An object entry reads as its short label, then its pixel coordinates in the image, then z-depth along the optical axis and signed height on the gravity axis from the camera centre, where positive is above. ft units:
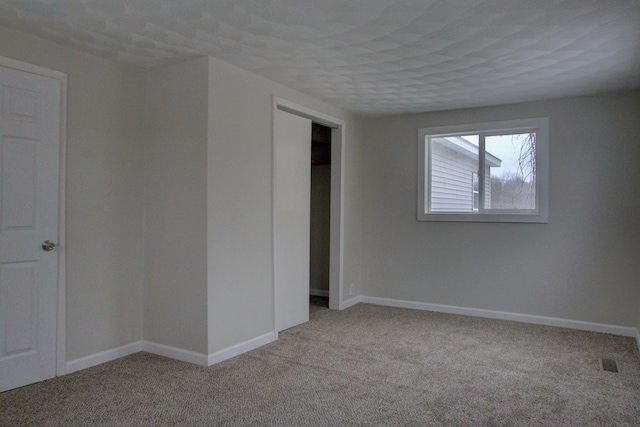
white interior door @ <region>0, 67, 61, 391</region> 9.02 -0.30
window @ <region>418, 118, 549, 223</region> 14.61 +1.47
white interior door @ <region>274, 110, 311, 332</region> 13.70 -0.17
